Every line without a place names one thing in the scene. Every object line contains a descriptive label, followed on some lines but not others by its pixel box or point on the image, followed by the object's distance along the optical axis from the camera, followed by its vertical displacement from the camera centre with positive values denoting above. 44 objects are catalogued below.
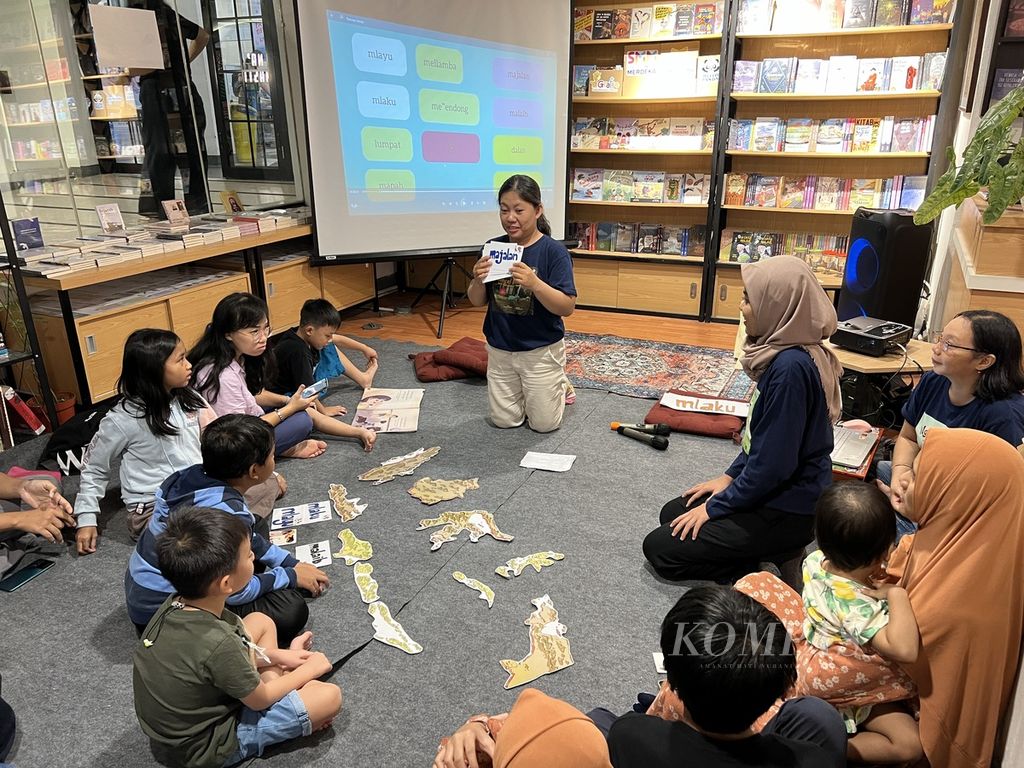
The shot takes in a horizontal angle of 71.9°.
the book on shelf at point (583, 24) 5.13 +0.79
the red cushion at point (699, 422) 3.33 -1.29
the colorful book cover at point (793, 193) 4.96 -0.38
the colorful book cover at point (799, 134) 4.80 +0.01
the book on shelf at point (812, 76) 4.63 +0.37
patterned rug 3.93 -1.31
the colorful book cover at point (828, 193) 4.88 -0.38
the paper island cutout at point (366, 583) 2.22 -1.35
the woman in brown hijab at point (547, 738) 0.83 -0.68
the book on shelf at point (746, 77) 4.77 +0.39
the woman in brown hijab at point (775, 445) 2.03 -0.86
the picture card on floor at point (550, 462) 3.05 -1.33
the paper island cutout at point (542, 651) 1.90 -1.36
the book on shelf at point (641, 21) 4.97 +0.79
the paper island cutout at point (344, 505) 2.69 -1.34
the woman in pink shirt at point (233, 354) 2.79 -0.81
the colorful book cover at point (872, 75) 4.51 +0.37
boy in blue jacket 1.91 -0.93
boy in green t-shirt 1.46 -1.03
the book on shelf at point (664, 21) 4.90 +0.78
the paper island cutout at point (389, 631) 2.02 -1.36
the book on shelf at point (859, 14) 4.42 +0.72
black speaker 3.46 -0.62
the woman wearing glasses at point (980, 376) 2.06 -0.69
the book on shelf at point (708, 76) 4.88 +0.41
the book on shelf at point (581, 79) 5.25 +0.43
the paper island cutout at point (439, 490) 2.79 -1.33
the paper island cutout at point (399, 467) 2.97 -1.33
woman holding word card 3.11 -0.74
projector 3.03 -0.83
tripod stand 5.00 -1.04
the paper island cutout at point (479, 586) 2.21 -1.35
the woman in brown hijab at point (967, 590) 1.31 -0.83
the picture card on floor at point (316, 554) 2.40 -1.34
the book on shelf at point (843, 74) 4.57 +0.37
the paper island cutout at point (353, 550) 2.43 -1.34
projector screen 4.23 +0.17
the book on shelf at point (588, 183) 5.46 -0.32
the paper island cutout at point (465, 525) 2.53 -1.34
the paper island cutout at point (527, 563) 2.33 -1.35
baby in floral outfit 1.45 -0.94
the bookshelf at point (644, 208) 5.09 -0.52
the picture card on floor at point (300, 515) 2.65 -1.34
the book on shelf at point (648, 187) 5.29 -0.35
